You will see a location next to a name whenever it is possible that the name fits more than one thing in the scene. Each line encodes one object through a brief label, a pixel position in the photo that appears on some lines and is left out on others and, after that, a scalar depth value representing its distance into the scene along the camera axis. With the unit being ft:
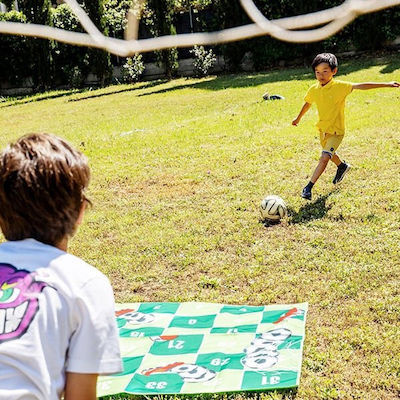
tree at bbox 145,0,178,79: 60.70
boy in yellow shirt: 18.85
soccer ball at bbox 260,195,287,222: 16.98
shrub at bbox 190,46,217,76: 65.26
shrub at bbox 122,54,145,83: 68.69
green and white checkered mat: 9.71
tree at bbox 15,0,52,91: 64.49
